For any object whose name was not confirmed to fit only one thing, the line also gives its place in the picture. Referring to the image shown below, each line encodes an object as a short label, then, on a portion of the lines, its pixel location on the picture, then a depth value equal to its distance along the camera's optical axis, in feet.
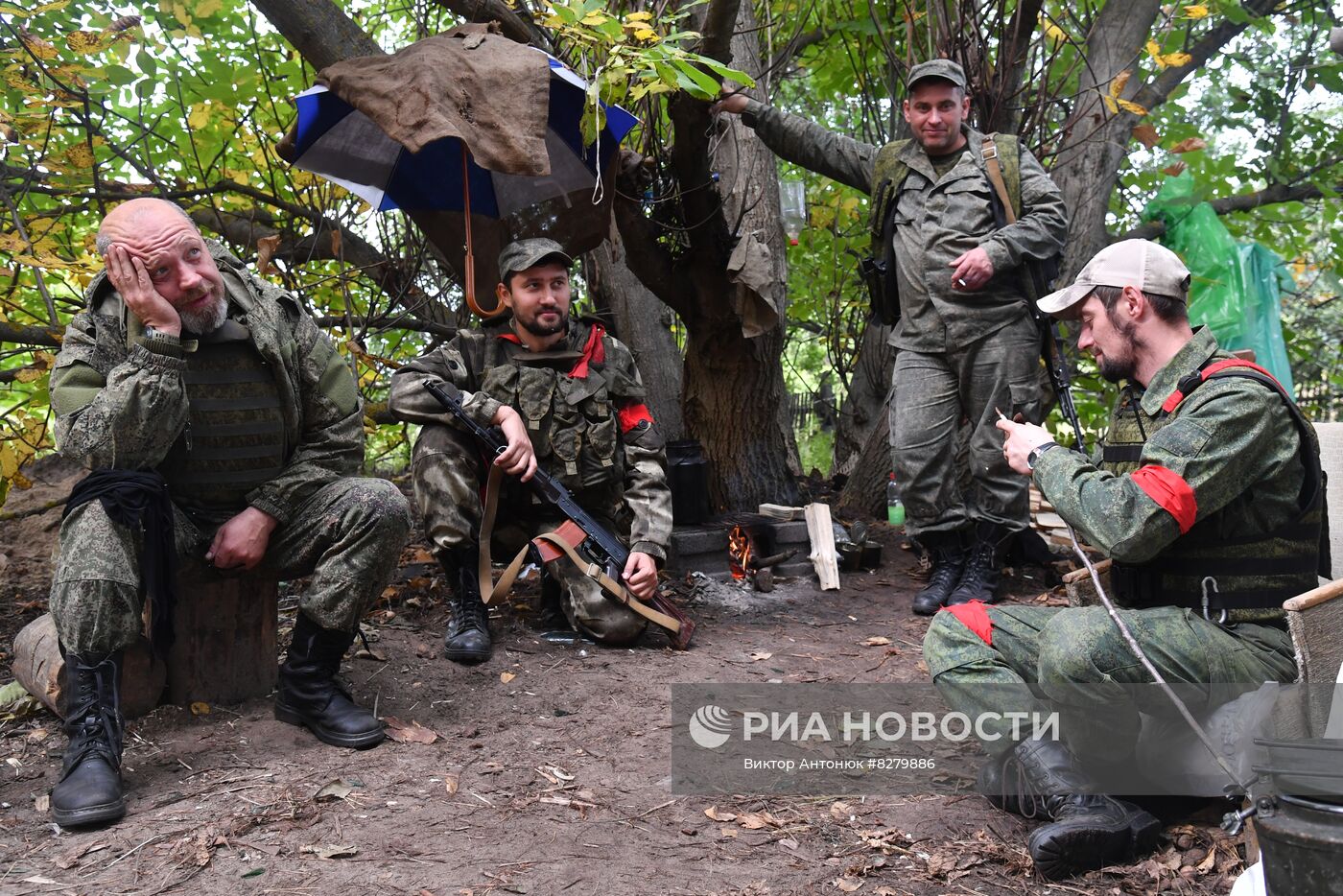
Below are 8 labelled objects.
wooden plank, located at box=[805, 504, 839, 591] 17.76
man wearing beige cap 8.30
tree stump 11.07
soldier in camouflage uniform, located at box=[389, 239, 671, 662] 13.94
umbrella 13.16
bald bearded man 9.60
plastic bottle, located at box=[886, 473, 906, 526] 21.86
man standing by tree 15.67
